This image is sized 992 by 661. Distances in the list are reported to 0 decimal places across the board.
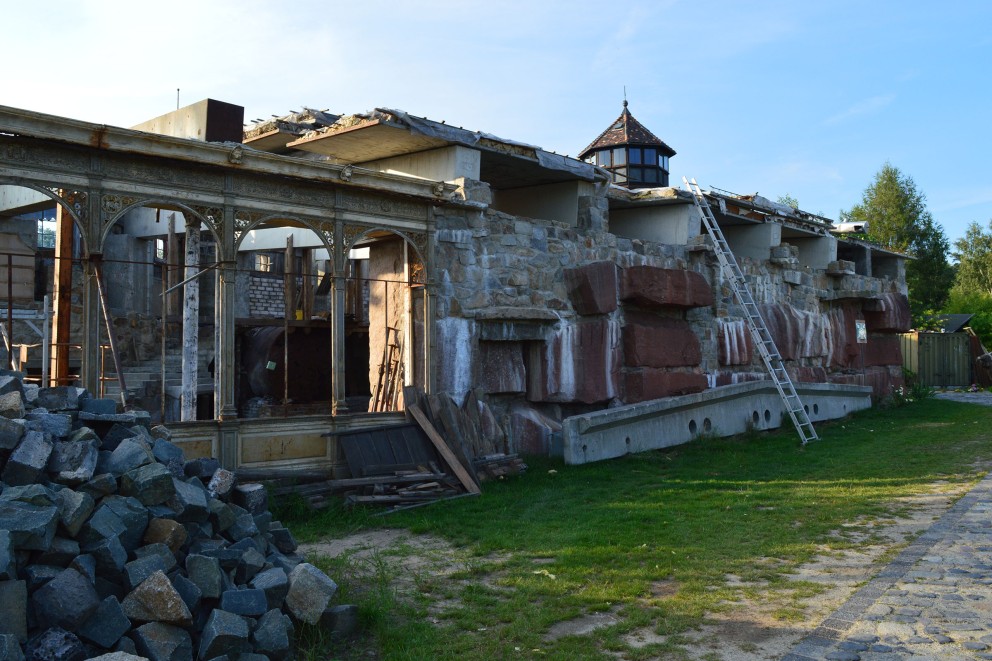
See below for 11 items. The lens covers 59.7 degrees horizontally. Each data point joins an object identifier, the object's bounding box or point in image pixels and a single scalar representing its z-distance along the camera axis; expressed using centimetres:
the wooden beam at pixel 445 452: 937
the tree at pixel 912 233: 4297
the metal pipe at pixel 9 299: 838
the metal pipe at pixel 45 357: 957
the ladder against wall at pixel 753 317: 1430
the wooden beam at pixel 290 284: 1643
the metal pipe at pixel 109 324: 772
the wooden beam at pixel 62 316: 809
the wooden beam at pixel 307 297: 1820
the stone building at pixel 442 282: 834
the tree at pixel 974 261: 5062
